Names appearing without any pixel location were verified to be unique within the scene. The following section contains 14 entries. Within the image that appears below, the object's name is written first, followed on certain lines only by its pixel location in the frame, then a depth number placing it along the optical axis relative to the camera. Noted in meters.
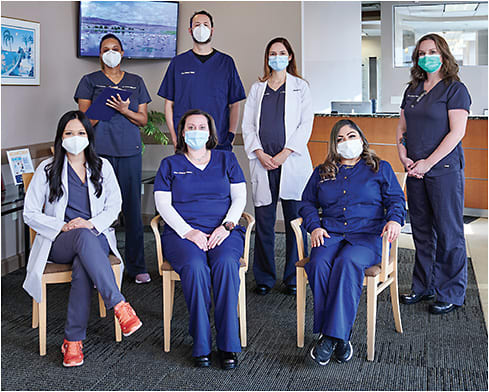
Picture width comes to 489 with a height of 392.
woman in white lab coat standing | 4.02
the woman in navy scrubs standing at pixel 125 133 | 4.28
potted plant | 5.71
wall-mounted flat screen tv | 5.51
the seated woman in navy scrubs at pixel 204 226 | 3.04
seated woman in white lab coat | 3.15
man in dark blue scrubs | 4.18
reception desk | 6.55
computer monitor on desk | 7.10
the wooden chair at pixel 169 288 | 3.22
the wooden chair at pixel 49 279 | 3.21
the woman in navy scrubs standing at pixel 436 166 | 3.62
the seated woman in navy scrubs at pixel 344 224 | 3.03
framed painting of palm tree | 4.55
